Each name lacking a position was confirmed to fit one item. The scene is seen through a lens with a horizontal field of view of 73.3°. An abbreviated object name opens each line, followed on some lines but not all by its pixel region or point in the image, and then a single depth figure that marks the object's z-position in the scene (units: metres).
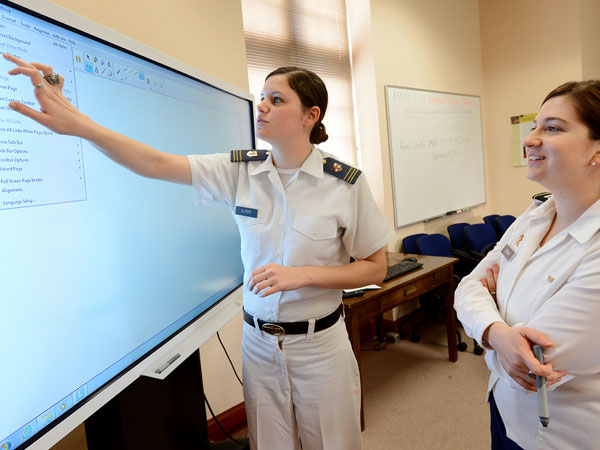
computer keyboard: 2.71
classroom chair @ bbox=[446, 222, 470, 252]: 3.98
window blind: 3.05
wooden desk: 2.29
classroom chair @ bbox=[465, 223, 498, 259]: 3.77
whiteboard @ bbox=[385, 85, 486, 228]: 3.66
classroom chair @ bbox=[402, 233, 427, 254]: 3.64
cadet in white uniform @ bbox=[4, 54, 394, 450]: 1.21
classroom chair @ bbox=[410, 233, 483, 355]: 3.54
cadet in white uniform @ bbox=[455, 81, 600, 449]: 0.92
